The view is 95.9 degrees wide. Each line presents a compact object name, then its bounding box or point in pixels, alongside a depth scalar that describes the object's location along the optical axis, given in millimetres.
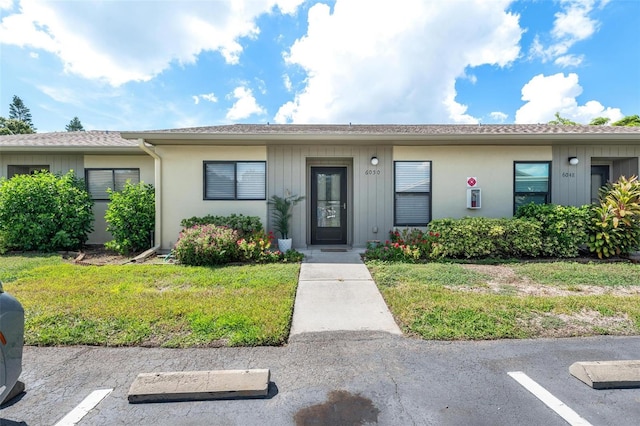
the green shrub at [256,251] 6203
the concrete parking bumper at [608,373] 2281
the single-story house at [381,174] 7402
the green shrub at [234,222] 6812
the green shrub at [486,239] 6414
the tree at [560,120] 22770
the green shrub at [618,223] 6242
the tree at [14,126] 27169
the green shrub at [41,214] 6969
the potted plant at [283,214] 7052
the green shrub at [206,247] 5887
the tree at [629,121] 18877
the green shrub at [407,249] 6383
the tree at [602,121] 21391
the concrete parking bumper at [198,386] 2152
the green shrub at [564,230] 6453
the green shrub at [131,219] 6992
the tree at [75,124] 54112
